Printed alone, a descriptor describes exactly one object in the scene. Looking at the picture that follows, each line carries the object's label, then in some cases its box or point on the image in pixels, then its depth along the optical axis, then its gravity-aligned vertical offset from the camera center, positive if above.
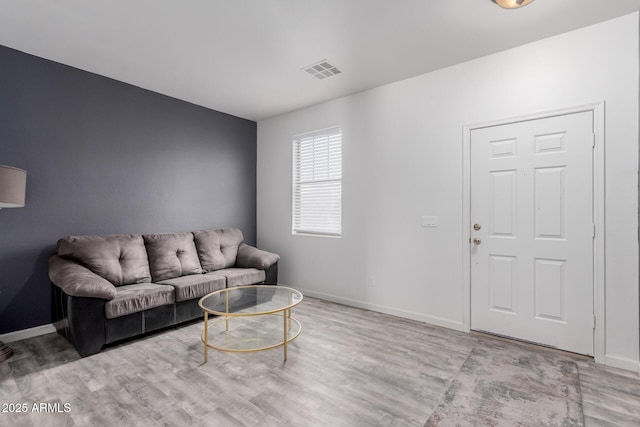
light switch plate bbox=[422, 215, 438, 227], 3.25 -0.06
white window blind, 4.16 +0.45
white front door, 2.53 -0.13
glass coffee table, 2.57 -1.06
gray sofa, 2.49 -0.68
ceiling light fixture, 2.17 +1.51
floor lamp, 2.29 +0.18
